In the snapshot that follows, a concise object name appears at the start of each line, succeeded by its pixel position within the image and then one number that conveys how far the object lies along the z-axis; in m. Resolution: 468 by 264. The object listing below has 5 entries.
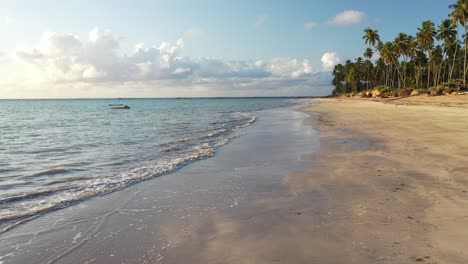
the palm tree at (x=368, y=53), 104.81
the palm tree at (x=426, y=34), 68.88
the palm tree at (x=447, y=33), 66.56
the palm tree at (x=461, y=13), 55.58
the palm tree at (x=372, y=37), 81.00
